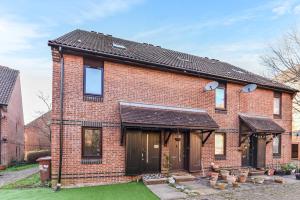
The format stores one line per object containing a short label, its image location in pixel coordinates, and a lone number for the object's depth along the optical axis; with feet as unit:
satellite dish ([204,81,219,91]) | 44.06
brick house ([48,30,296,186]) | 35.22
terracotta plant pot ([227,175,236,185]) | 37.75
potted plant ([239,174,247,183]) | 40.31
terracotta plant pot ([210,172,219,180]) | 37.57
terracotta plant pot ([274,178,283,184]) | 40.93
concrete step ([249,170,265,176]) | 47.12
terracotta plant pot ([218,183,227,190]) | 35.04
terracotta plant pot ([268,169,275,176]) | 48.20
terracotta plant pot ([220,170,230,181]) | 40.89
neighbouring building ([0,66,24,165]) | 58.08
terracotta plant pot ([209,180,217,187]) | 36.42
